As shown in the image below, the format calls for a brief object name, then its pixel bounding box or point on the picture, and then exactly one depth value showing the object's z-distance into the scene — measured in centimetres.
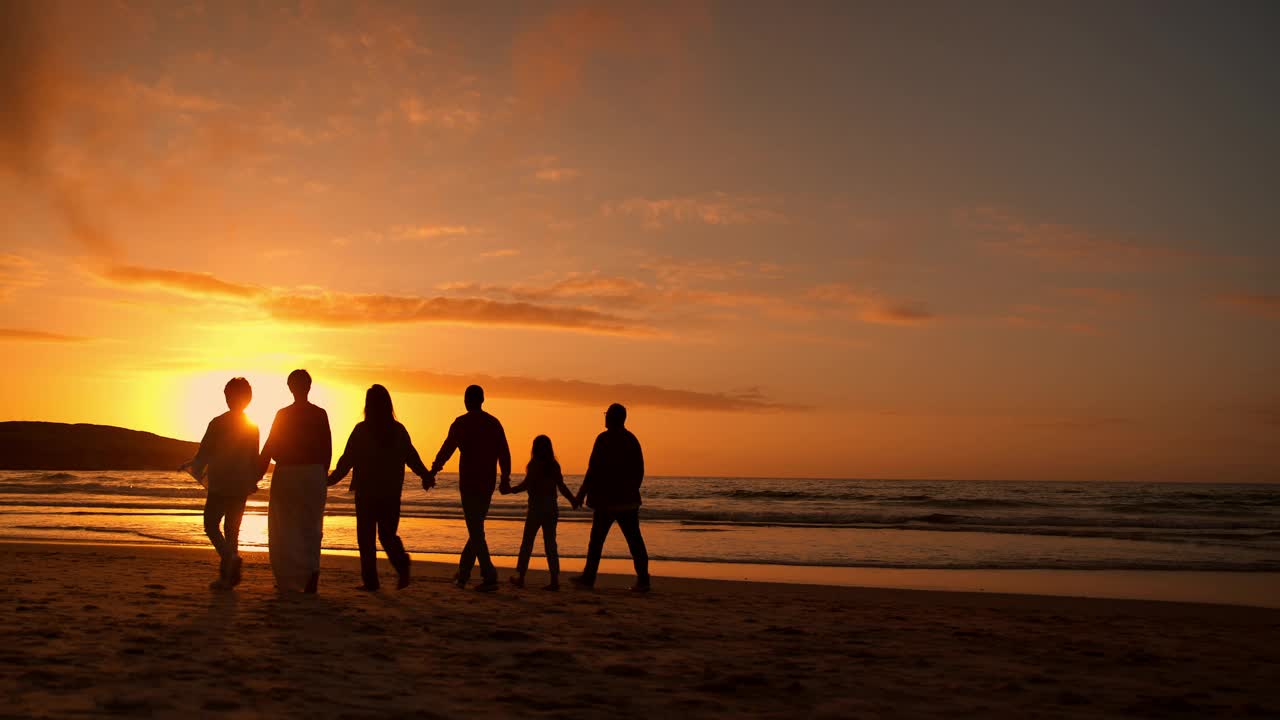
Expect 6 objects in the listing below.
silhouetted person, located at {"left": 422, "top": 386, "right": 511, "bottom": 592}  946
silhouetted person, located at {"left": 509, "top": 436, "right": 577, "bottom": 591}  1006
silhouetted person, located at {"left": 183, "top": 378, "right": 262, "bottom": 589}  880
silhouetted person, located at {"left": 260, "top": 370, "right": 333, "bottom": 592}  855
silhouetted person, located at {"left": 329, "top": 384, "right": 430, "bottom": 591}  895
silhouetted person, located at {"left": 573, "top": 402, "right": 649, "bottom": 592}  1004
